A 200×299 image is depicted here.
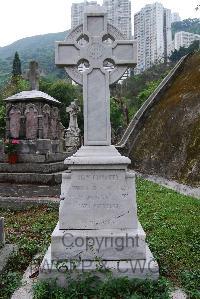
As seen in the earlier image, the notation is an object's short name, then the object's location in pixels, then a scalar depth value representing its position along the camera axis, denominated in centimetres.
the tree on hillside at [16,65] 4841
